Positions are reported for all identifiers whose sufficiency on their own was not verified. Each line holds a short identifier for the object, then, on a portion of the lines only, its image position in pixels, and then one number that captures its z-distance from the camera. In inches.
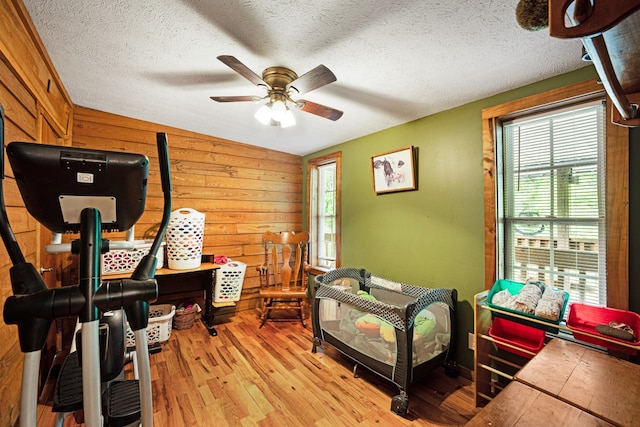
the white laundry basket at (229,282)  115.9
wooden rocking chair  122.4
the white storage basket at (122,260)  92.8
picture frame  101.4
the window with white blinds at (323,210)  147.2
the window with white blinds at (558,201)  65.9
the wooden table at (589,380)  36.5
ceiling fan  61.3
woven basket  112.7
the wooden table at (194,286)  112.6
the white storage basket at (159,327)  97.2
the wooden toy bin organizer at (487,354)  69.1
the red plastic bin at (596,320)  54.2
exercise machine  25.0
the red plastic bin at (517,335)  65.6
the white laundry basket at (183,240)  104.7
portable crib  69.6
